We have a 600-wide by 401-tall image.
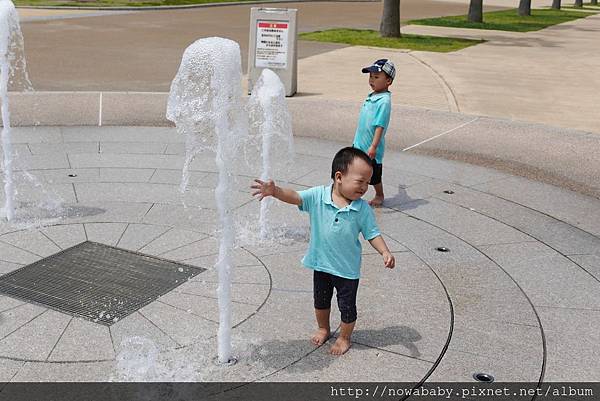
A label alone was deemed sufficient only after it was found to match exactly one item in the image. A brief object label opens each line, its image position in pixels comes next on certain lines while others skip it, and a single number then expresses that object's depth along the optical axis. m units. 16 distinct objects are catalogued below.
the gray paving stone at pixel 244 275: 5.52
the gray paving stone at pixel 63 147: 9.03
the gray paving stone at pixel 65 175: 7.85
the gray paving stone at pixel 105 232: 6.22
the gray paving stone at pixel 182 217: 6.66
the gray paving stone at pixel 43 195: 7.04
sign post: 13.49
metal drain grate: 5.02
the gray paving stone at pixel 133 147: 9.16
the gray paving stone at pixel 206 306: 4.95
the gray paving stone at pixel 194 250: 5.94
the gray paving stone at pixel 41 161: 8.30
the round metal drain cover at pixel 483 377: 4.30
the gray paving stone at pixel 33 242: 5.96
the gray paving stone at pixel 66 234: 6.15
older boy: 6.66
